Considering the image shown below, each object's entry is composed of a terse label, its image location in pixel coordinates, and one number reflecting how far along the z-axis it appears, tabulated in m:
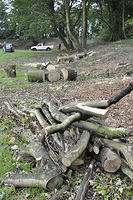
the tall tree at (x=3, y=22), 43.44
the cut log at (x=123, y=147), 3.03
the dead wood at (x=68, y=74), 10.00
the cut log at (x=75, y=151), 3.17
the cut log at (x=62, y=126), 3.23
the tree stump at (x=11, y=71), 11.82
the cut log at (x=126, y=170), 3.03
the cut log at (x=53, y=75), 10.20
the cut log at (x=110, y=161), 3.13
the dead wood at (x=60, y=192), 3.02
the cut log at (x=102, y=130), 3.21
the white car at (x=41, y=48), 35.75
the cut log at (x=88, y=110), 3.36
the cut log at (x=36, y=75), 10.21
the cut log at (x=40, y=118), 4.54
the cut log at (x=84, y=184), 2.94
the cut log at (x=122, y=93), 3.38
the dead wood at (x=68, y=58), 16.25
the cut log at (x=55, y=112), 4.05
